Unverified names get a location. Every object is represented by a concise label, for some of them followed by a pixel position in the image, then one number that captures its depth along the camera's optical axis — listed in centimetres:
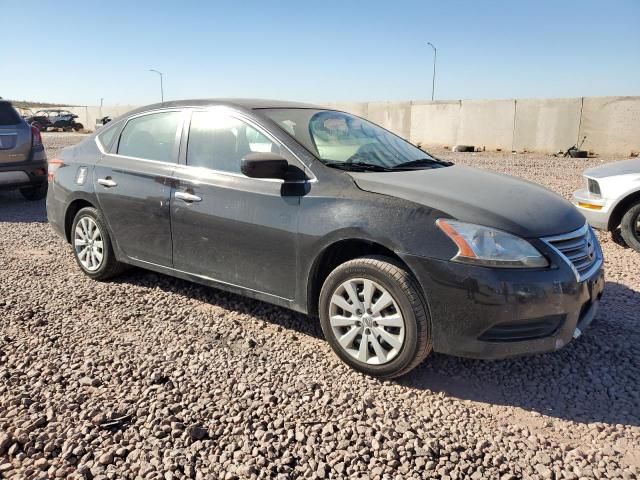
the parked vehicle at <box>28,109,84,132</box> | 3831
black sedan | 292
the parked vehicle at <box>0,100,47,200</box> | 838
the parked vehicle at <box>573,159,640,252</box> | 585
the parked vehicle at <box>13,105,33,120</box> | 3950
